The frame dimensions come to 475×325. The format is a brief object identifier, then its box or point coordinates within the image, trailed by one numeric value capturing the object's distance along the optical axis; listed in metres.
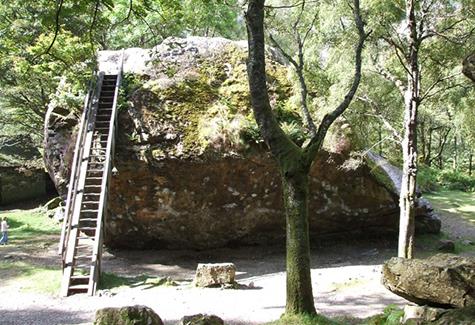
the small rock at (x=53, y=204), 27.16
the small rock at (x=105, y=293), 11.06
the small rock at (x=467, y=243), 16.23
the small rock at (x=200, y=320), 5.72
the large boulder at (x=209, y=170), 14.81
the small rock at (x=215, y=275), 11.65
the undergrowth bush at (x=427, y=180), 27.23
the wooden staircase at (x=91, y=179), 11.56
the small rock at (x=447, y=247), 15.20
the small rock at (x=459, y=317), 4.68
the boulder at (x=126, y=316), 5.59
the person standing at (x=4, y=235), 19.38
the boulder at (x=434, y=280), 5.78
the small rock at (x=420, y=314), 5.45
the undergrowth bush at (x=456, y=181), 32.56
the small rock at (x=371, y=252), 15.47
